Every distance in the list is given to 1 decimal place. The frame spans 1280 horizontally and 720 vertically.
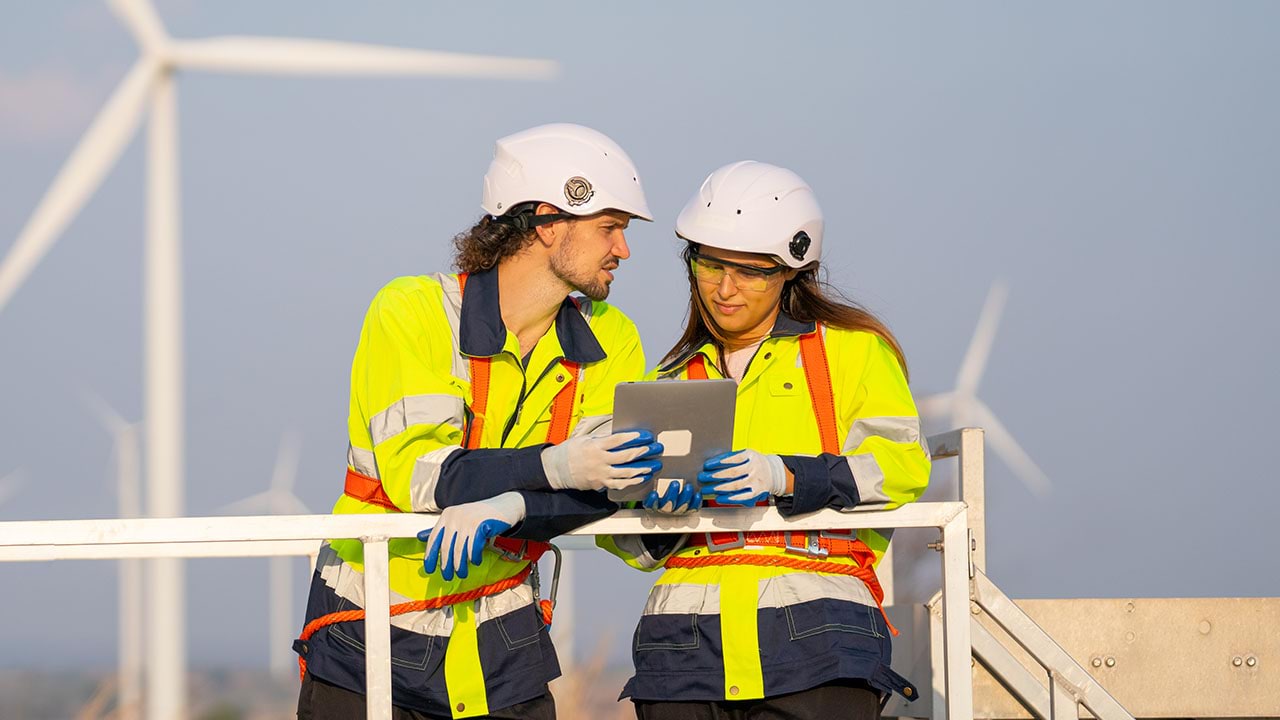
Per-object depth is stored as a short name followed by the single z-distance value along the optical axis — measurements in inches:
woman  219.8
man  214.8
